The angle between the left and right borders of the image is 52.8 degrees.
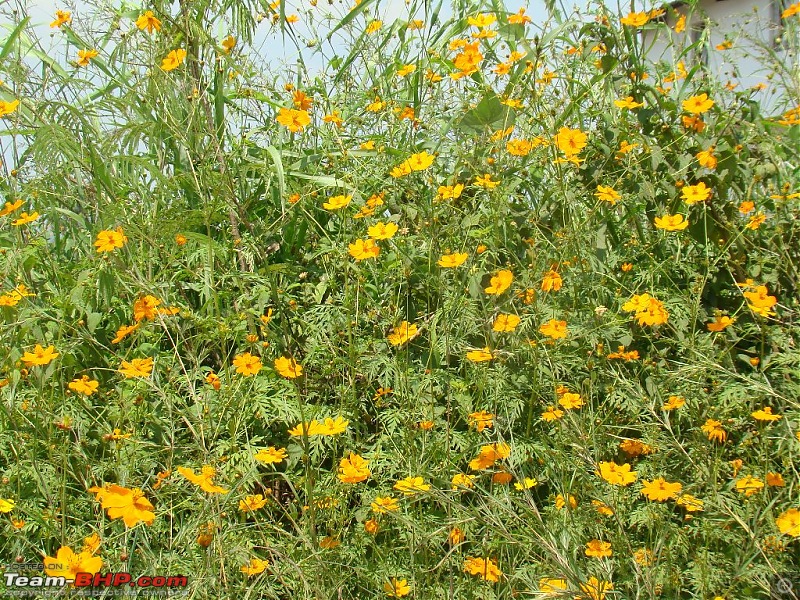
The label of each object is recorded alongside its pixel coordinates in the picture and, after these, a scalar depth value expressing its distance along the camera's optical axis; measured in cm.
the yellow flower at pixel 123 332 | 175
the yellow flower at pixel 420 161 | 192
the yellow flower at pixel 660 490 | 141
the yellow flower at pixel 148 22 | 199
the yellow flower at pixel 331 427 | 142
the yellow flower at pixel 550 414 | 145
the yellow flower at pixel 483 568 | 133
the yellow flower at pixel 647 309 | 169
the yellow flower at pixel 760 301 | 168
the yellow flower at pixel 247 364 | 161
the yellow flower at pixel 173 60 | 194
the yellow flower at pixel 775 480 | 144
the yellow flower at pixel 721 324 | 175
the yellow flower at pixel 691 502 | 129
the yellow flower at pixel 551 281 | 164
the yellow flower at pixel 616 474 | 140
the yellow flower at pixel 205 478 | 125
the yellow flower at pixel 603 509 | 134
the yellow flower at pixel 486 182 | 187
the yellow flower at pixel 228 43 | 214
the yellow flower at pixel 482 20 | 229
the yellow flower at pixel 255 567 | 128
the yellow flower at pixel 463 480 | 130
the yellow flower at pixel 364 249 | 179
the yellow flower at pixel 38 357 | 165
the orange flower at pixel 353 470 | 141
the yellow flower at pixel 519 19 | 231
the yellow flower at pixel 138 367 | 151
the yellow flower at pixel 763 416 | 149
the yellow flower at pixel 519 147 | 197
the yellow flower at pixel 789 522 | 130
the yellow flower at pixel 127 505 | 117
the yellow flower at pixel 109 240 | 168
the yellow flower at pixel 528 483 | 127
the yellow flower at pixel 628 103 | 209
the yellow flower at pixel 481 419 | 144
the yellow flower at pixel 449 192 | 188
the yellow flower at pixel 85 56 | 229
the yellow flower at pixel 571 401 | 151
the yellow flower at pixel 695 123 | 214
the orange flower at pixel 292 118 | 210
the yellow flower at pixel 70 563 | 122
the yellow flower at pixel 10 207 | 199
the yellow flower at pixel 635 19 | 221
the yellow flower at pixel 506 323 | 152
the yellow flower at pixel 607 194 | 188
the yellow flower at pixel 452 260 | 167
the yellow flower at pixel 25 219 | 194
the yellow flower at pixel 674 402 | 157
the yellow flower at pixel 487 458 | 136
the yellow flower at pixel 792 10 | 229
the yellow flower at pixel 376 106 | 235
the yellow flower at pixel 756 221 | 191
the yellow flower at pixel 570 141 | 196
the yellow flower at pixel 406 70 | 232
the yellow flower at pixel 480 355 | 148
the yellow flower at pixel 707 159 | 203
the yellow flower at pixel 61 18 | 235
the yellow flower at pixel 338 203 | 188
